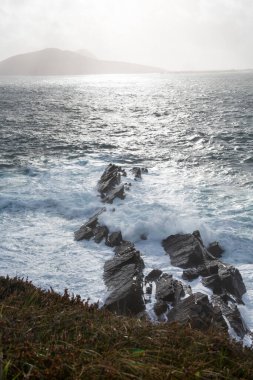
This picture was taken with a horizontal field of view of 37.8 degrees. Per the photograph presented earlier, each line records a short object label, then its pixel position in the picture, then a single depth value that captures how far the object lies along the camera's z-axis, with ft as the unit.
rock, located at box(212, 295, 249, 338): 36.35
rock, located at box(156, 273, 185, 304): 40.42
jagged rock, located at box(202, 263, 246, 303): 42.15
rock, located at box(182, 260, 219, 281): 45.27
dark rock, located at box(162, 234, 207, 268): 47.88
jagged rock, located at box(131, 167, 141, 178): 80.02
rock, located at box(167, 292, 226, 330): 35.06
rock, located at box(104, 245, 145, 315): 39.09
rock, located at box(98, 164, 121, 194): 73.36
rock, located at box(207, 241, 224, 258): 51.53
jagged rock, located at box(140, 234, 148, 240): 55.73
